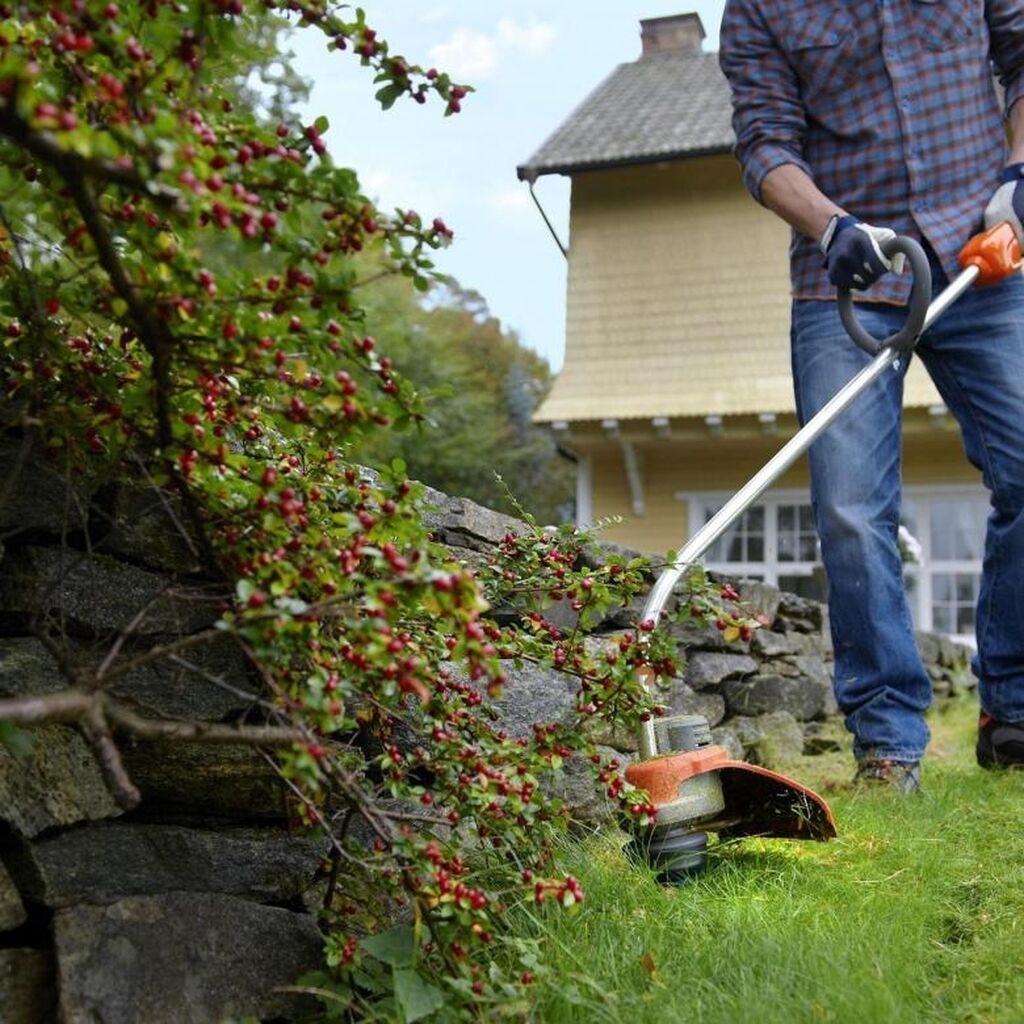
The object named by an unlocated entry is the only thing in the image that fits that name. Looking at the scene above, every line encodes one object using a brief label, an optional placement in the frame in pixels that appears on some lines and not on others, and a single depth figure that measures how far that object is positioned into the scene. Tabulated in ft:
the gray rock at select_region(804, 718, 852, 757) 13.67
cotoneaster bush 3.79
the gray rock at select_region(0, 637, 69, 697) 5.14
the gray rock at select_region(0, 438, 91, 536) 5.42
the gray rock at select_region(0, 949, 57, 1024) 4.56
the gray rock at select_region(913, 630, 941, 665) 21.58
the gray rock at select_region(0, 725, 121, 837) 4.91
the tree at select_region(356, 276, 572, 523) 73.46
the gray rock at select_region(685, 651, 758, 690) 11.93
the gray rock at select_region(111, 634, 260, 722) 5.50
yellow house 33.14
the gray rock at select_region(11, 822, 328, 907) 4.86
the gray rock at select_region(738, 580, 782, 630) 14.30
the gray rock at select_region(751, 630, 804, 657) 14.03
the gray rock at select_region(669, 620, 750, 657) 11.80
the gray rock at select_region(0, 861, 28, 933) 4.69
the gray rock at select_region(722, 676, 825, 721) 12.82
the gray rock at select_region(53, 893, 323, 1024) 4.56
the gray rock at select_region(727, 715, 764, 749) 11.90
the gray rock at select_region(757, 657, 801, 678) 13.97
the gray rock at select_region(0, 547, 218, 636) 5.46
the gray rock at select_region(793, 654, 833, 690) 15.25
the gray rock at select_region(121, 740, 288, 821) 5.51
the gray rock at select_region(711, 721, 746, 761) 10.79
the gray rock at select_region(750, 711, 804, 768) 11.78
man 8.98
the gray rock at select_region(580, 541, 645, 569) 9.36
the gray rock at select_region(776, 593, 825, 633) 16.11
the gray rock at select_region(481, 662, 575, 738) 7.14
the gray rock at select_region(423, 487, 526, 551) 8.48
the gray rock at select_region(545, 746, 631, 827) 7.21
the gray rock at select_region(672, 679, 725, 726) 10.57
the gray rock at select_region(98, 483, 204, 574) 5.65
